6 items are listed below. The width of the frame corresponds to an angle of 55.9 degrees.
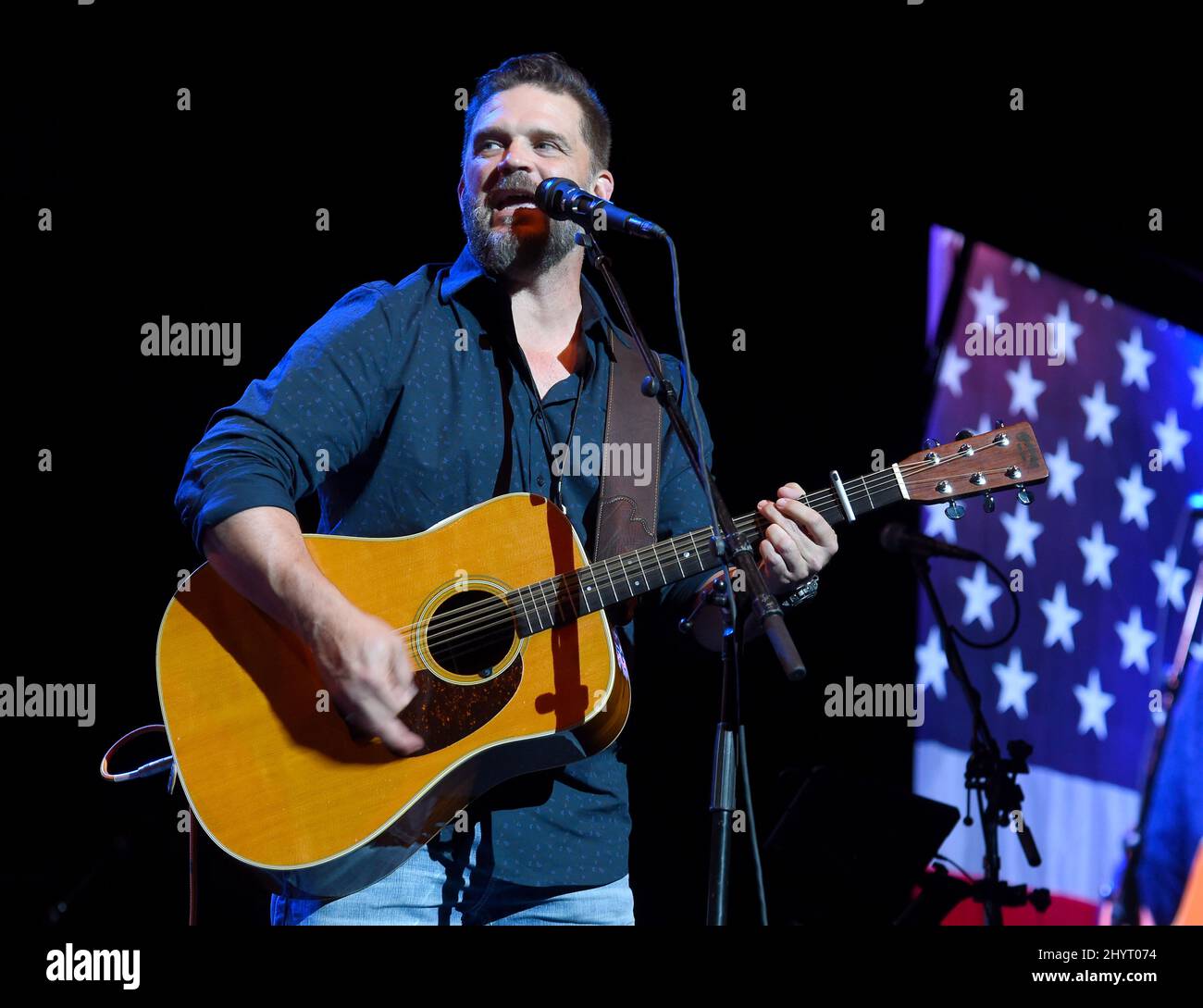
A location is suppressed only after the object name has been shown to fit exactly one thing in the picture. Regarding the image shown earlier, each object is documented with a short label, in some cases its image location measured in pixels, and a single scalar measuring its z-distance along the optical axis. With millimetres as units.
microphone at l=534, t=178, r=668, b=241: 2438
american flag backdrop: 5461
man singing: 2422
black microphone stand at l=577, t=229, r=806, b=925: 2029
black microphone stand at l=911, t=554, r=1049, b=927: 4477
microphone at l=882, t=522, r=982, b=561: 4872
